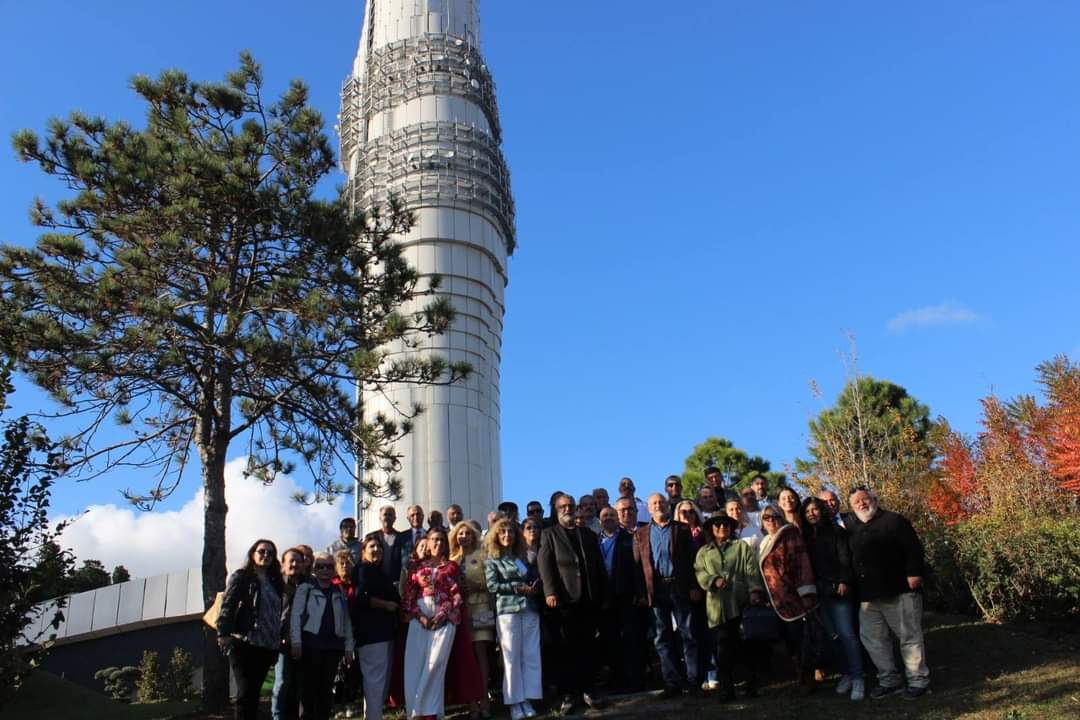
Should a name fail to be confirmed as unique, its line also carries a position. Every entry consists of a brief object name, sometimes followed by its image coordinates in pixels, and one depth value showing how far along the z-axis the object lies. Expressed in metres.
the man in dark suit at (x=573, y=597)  7.88
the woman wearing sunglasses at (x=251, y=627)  7.07
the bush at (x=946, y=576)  10.73
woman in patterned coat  7.76
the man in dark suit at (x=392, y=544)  9.29
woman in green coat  7.80
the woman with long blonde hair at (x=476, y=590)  8.07
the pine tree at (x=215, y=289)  9.65
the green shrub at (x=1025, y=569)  9.54
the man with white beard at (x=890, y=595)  7.40
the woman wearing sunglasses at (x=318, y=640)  7.37
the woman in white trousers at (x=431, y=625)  7.47
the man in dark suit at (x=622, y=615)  8.15
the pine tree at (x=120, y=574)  38.67
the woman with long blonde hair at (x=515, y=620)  7.60
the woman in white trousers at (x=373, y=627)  7.77
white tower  18.20
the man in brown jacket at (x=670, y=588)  8.03
